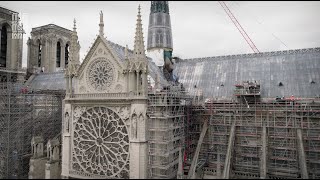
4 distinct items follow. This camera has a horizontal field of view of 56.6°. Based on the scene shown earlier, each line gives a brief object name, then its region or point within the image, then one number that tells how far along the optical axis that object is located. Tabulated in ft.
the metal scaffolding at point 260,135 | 87.15
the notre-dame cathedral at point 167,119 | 87.04
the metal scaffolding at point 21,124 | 110.73
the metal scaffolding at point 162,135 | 86.38
